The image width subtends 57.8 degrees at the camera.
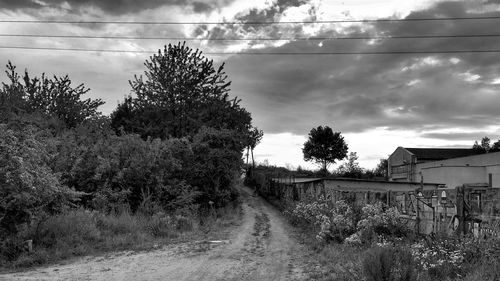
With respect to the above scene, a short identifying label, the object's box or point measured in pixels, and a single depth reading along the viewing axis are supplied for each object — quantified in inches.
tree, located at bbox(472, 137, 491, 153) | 3491.1
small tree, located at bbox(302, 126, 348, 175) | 3289.9
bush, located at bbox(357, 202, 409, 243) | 513.2
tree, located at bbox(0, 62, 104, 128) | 1267.2
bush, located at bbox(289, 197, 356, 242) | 576.1
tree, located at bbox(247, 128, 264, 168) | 2784.2
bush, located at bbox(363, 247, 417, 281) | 300.7
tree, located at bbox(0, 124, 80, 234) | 468.1
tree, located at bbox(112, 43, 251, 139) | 1350.9
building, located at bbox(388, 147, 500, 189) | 1948.8
